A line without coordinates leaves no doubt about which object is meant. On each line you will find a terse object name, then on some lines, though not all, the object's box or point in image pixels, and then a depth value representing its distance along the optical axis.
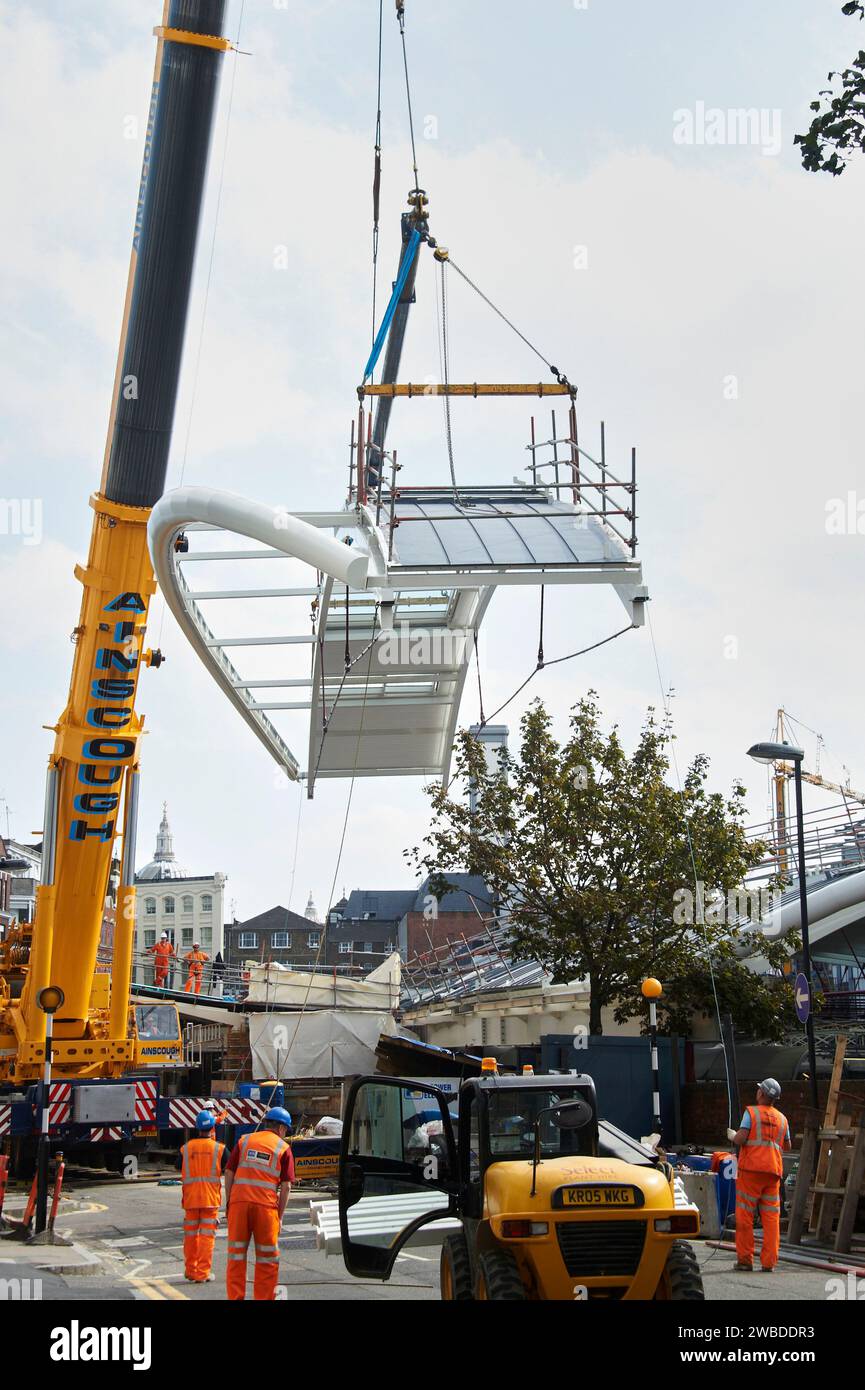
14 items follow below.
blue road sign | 17.98
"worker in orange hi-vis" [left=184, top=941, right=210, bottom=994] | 36.28
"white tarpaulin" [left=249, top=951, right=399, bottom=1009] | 38.75
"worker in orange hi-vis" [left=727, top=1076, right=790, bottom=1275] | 12.24
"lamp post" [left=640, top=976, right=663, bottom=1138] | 18.64
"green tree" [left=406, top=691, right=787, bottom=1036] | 26.62
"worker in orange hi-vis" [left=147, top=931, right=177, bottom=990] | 32.91
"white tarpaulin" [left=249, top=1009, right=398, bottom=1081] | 35.59
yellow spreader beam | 17.86
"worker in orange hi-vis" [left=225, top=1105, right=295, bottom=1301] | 9.66
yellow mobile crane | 17.38
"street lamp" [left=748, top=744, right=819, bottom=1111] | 19.09
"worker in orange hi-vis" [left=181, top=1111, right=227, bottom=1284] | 12.19
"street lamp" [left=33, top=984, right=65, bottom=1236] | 15.43
